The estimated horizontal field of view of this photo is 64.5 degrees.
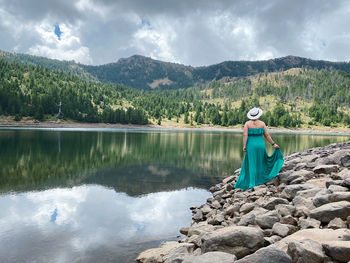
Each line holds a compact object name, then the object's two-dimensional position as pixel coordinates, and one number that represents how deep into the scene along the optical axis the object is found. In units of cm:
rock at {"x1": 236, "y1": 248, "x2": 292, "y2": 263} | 521
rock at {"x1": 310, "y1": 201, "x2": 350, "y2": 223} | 732
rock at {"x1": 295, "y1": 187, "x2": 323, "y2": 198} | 1011
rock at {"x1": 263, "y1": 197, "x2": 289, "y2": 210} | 1018
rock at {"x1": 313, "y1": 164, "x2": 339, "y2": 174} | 1298
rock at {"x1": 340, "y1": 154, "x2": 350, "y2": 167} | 1335
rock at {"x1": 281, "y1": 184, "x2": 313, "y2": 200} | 1100
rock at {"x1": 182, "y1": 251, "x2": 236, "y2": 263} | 570
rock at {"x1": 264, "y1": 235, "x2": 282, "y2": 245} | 676
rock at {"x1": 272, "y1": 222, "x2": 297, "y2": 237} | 720
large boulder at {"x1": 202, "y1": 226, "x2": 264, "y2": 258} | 649
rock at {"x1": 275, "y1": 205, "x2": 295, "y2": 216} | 877
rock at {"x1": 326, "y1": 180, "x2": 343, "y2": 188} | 977
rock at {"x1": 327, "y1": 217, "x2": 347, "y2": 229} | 686
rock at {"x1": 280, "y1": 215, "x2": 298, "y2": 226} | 800
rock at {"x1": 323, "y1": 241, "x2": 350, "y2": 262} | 513
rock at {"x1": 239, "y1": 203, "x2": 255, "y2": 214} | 1091
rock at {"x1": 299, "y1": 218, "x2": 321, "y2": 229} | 721
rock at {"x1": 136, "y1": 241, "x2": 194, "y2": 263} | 798
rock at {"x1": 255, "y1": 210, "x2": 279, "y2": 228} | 808
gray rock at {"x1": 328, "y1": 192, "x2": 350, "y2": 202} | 802
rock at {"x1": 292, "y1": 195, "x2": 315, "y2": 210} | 912
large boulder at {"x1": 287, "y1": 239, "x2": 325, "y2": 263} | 526
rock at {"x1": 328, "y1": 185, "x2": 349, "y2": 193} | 901
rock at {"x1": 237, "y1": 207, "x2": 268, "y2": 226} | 872
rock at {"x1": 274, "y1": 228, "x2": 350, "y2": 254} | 593
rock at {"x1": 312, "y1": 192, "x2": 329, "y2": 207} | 850
